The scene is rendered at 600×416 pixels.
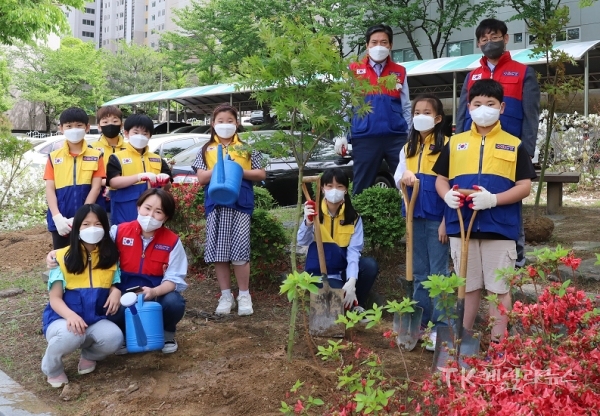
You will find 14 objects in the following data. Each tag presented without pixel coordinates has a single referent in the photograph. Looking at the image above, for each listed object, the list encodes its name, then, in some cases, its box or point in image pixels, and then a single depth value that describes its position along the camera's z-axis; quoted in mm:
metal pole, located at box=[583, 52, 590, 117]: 13949
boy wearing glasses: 4639
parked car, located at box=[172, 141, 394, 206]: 10426
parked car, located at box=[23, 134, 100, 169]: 14347
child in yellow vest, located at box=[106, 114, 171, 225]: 5125
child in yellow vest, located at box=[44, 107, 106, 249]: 5055
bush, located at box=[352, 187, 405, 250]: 5512
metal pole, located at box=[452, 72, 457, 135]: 16445
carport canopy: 15029
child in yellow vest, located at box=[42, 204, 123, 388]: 3855
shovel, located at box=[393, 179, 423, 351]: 4215
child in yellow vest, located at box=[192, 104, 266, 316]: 4966
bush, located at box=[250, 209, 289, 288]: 5727
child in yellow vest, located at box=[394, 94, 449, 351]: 4328
